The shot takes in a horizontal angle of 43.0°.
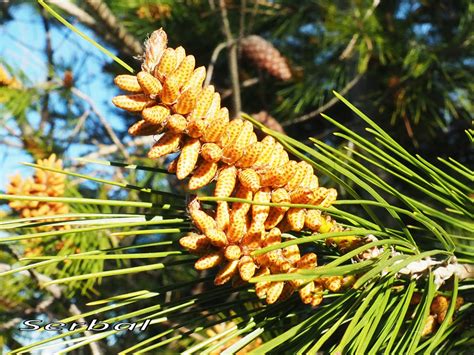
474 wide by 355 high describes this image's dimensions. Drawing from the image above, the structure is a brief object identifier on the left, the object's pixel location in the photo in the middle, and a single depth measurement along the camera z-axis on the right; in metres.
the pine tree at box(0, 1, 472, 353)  0.43
